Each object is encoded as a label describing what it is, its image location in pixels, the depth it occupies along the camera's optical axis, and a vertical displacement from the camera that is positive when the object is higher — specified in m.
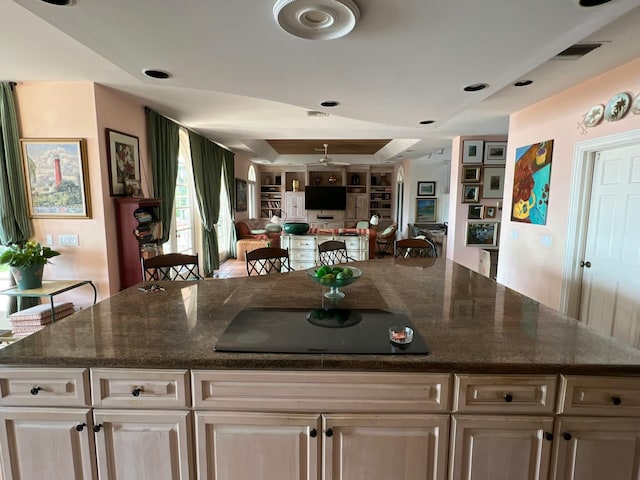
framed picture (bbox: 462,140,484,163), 5.13 +0.83
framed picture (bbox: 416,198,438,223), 8.83 -0.24
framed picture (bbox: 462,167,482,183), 5.16 +0.45
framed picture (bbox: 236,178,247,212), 7.76 +0.16
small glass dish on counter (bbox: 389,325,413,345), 1.24 -0.53
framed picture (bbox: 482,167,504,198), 5.14 +0.36
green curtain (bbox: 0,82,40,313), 2.84 +0.20
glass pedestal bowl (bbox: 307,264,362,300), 1.64 -0.40
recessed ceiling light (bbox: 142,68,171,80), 2.10 +0.87
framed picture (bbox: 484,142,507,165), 5.11 +0.79
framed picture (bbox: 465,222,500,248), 5.29 -0.54
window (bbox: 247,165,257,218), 9.07 +0.29
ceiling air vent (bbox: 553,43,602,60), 2.14 +1.07
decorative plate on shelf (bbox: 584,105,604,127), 2.67 +0.75
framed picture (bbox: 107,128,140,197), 3.06 +0.42
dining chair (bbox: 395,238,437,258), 3.34 -0.45
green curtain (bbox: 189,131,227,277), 5.12 +0.26
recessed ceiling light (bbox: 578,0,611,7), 1.29 +0.82
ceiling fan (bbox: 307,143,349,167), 7.29 +1.16
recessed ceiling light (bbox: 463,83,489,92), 2.24 +0.84
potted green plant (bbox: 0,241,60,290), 2.70 -0.53
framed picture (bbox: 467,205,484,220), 5.25 -0.17
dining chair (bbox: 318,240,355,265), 3.19 -0.46
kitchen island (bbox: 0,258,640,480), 1.13 -0.77
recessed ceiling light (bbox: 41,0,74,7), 1.29 +0.81
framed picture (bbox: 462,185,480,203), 5.17 +0.14
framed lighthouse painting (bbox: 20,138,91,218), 2.91 +0.22
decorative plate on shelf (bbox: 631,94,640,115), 2.34 +0.72
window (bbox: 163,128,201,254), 4.70 -0.19
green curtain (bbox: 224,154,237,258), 6.88 +0.33
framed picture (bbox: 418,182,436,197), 8.74 +0.37
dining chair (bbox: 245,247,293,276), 2.66 -0.45
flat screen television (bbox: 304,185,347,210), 9.74 +0.13
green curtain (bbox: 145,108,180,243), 3.74 +0.52
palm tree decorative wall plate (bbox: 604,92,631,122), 2.44 +0.76
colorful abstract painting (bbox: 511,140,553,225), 3.36 +0.22
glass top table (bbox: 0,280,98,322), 2.68 -0.78
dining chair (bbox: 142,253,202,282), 2.38 -0.47
